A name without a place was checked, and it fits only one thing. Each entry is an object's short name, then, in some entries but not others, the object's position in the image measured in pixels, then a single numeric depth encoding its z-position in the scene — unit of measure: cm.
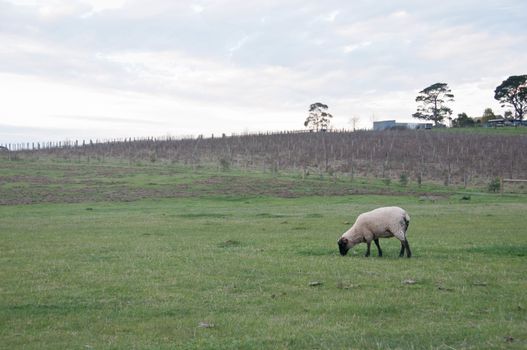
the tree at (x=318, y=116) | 14862
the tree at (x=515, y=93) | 13062
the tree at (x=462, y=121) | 14138
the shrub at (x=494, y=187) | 5475
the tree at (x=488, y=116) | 15250
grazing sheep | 1833
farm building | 14186
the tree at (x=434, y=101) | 13962
